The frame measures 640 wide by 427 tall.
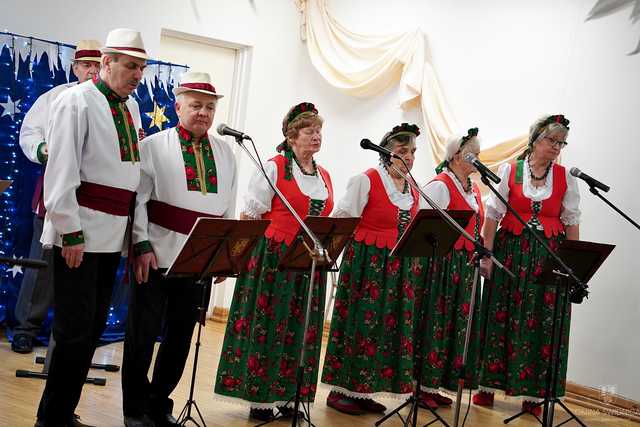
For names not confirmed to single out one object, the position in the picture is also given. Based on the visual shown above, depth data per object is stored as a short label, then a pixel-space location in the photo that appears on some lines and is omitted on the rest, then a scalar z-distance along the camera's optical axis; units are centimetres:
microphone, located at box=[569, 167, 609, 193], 447
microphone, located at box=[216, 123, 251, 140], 387
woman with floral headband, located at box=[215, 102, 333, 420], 474
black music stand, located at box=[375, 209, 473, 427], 439
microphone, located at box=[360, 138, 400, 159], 422
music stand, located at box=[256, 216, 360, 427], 414
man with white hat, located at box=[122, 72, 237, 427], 400
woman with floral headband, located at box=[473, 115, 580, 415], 571
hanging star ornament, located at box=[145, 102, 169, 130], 677
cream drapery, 735
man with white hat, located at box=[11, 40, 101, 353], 578
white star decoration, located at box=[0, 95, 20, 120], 626
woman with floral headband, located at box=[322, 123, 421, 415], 522
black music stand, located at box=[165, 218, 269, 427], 365
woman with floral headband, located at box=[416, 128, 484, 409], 552
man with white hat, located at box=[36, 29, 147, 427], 354
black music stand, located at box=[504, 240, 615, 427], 478
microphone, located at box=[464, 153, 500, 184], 421
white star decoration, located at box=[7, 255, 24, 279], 630
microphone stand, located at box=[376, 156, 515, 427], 418
